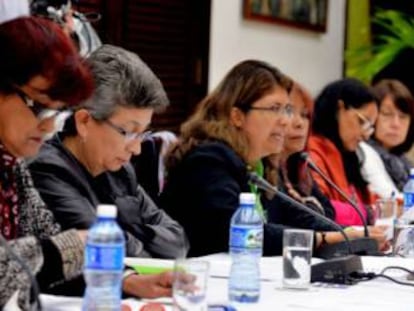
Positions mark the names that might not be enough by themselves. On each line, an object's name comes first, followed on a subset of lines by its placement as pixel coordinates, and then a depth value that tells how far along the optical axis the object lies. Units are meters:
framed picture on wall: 10.30
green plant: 11.91
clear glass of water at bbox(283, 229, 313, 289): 4.49
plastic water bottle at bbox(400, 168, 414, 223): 6.35
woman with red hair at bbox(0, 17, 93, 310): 3.60
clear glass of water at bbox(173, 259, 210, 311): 3.64
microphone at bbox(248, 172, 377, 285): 4.61
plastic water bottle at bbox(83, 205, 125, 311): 3.36
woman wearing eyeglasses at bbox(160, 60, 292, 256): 5.64
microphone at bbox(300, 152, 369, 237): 5.80
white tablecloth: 3.97
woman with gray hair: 4.50
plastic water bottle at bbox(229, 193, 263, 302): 4.09
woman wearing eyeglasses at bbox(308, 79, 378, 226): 8.13
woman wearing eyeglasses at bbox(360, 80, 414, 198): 9.65
